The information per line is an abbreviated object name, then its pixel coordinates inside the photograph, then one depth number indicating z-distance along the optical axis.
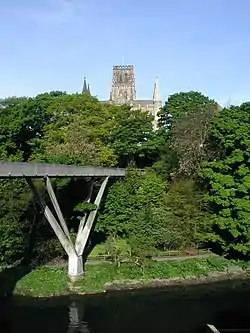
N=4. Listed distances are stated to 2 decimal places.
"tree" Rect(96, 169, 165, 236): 33.66
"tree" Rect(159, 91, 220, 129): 56.42
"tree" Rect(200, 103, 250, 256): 32.09
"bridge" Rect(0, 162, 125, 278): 21.58
